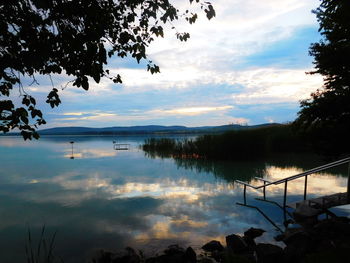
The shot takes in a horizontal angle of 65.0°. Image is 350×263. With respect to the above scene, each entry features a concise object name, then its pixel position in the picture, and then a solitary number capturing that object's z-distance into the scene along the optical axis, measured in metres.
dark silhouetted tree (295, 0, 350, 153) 9.16
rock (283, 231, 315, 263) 5.31
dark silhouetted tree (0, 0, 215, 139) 2.87
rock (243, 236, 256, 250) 6.70
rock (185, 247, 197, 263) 5.82
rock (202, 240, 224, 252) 6.50
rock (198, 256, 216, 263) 5.52
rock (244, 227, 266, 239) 7.35
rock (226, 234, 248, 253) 6.22
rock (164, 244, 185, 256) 6.07
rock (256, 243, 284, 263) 5.26
